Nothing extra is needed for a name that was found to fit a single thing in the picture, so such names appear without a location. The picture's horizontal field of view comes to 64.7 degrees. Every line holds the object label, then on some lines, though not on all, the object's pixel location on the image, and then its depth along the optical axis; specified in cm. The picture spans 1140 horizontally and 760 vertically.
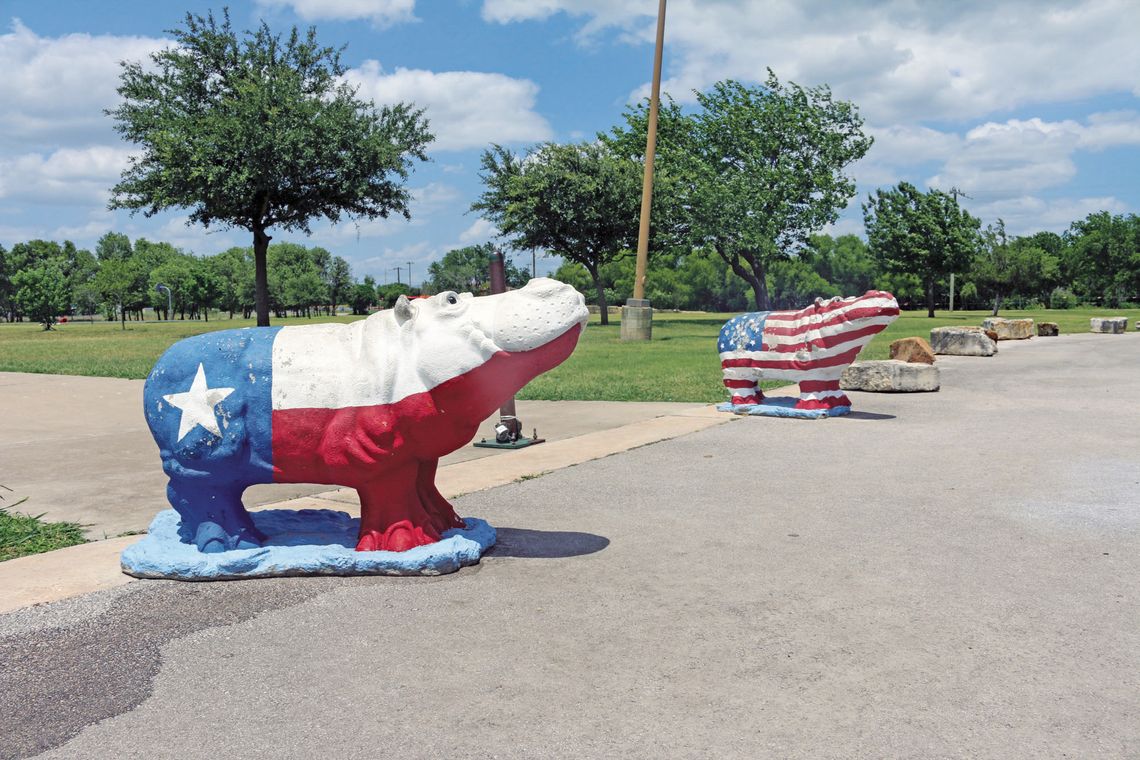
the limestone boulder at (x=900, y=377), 1362
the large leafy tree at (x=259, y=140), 2944
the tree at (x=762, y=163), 3900
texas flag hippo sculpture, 478
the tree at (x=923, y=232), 5094
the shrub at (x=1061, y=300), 7494
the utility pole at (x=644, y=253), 2297
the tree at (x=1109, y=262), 7675
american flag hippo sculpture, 1054
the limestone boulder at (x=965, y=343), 2162
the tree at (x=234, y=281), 9638
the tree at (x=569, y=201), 3659
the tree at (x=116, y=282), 6032
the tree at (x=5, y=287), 9044
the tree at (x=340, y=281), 9819
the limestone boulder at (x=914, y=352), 1644
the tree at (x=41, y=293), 5753
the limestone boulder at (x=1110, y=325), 3294
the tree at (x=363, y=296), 8547
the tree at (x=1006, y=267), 5534
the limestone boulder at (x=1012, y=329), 2934
